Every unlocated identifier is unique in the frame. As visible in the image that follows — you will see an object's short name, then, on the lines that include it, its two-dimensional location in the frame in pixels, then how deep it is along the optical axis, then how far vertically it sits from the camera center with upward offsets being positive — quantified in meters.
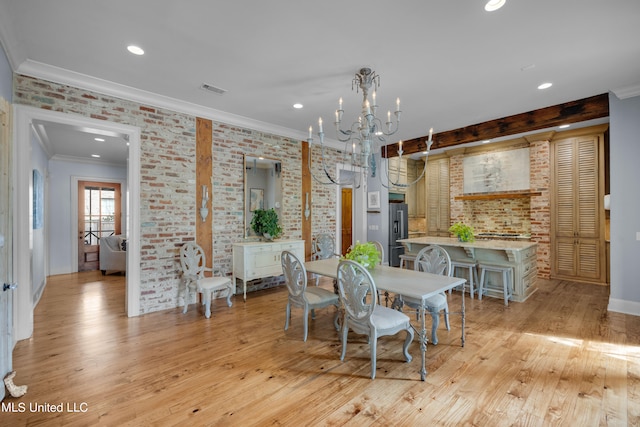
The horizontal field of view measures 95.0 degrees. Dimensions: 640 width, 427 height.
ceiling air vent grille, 3.50 +1.53
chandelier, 2.83 +0.91
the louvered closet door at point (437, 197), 7.21 +0.39
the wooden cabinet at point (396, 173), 7.18 +1.00
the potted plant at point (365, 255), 3.01 -0.44
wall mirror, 4.79 +0.47
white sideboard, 4.33 -0.70
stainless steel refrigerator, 6.65 -0.37
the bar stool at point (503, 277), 4.12 -0.95
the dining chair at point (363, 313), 2.33 -0.86
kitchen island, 4.27 -0.70
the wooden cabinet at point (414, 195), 7.87 +0.47
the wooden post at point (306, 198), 5.57 +0.29
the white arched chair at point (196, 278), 3.75 -0.87
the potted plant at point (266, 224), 4.65 -0.16
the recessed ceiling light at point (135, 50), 2.68 +1.53
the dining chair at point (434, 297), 2.87 -0.85
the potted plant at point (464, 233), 4.80 -0.35
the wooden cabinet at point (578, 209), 5.18 +0.03
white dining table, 2.29 -0.63
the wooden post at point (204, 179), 4.23 +0.52
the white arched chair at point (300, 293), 2.99 -0.87
